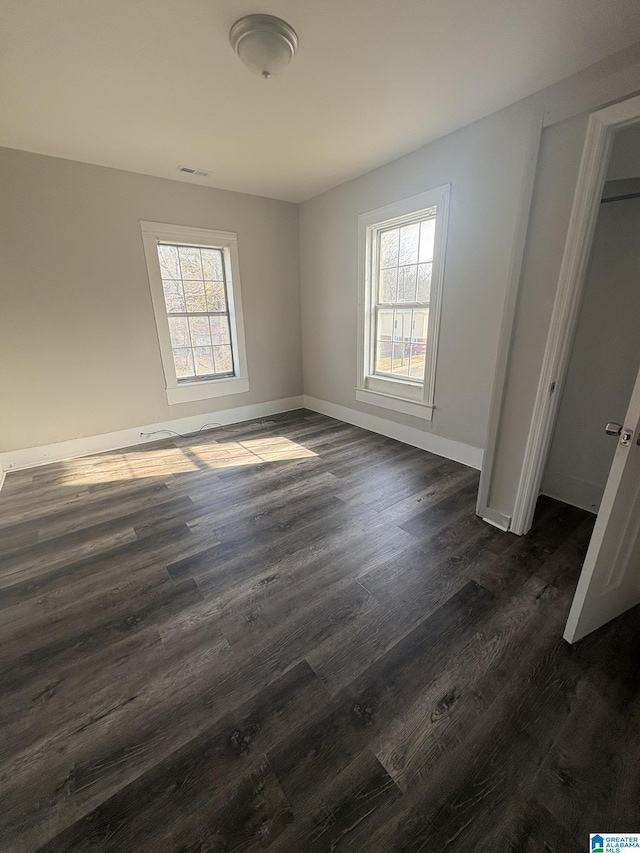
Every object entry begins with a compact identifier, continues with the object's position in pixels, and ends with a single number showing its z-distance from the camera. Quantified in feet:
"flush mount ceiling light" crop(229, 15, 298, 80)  5.23
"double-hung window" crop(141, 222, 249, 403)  12.01
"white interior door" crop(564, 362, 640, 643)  4.11
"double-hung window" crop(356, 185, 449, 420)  10.05
